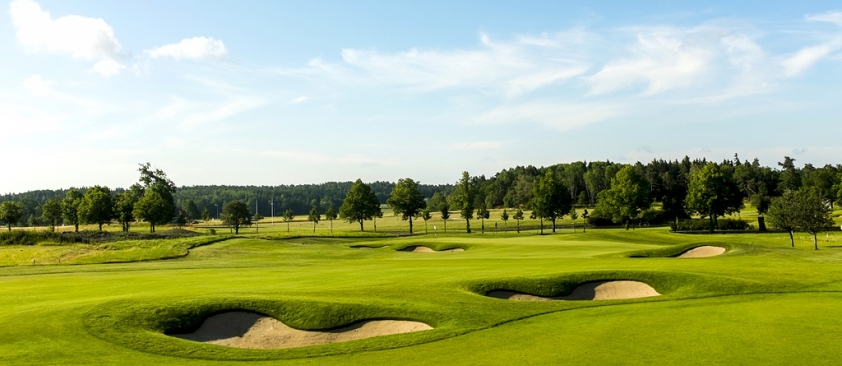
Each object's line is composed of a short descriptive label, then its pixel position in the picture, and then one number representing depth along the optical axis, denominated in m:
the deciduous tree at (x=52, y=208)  131.88
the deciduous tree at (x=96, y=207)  106.12
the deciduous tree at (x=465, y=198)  103.38
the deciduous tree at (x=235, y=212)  110.56
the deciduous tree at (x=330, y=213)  119.94
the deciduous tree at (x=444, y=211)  110.41
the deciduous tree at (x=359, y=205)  104.75
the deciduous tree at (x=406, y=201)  104.50
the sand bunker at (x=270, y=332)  20.28
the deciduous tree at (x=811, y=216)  49.94
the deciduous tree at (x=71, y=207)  119.06
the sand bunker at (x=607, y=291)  27.23
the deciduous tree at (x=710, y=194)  87.44
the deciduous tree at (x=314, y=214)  123.38
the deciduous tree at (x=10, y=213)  120.44
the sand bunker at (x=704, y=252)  48.73
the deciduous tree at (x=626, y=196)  92.50
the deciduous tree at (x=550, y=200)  93.44
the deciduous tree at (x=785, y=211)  51.22
